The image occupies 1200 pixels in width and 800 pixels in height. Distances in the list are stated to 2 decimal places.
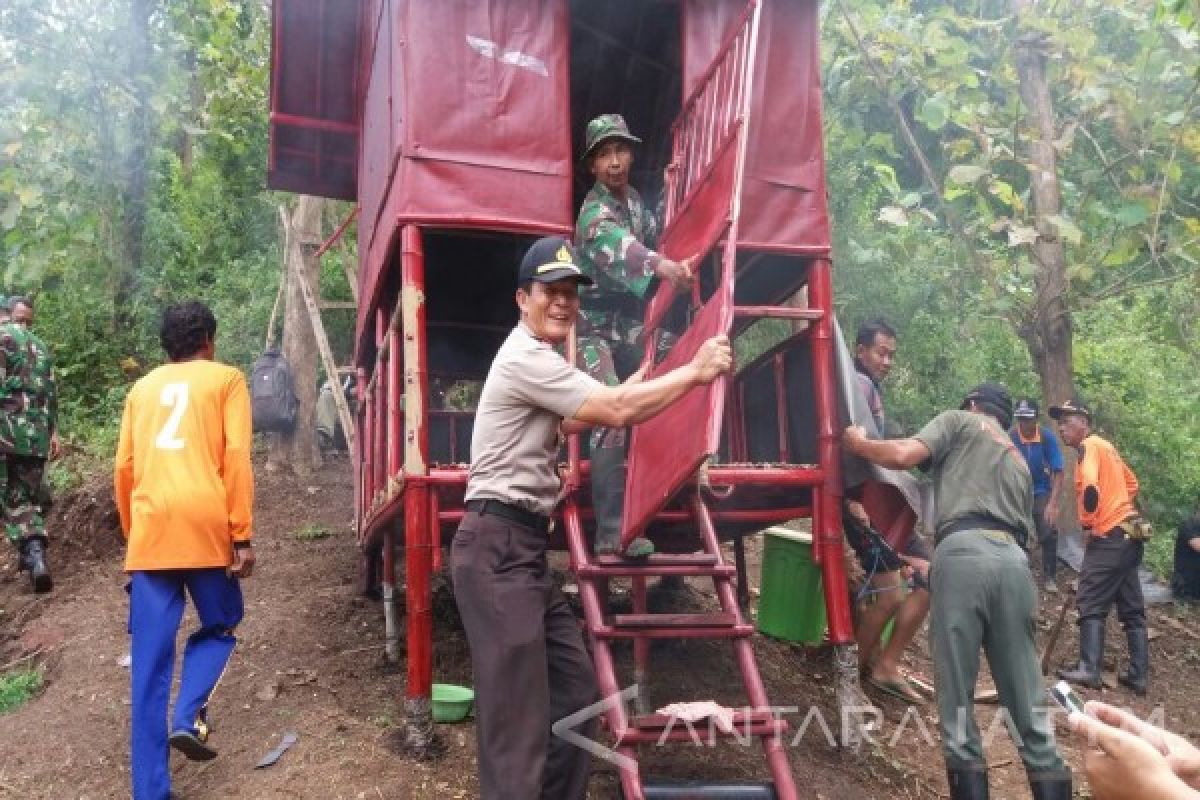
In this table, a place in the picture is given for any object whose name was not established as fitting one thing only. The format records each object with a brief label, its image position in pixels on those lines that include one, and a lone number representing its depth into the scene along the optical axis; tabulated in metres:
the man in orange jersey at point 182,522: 4.12
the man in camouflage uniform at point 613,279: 4.31
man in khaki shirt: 3.16
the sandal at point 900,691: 6.12
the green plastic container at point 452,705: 4.96
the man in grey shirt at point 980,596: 4.27
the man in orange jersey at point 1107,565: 7.45
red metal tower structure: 3.99
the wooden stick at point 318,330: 10.09
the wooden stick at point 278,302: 11.37
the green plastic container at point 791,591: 6.22
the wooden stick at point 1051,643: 7.30
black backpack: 9.52
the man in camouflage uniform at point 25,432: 7.43
